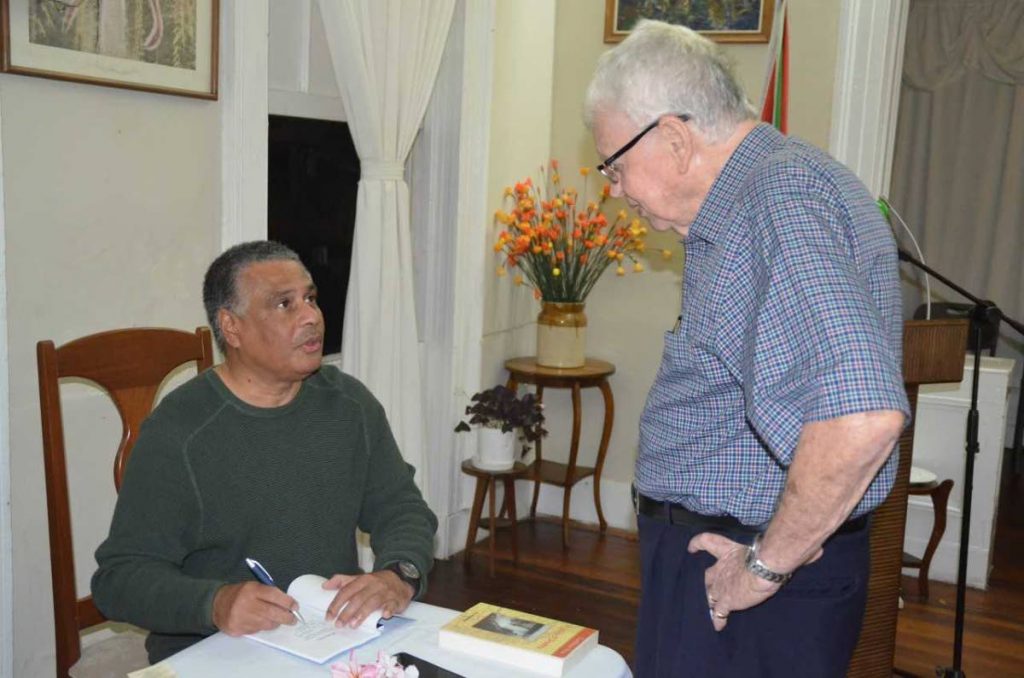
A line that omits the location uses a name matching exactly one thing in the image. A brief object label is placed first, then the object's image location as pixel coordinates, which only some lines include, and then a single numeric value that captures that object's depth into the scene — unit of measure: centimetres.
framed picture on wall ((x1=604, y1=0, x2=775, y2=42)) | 404
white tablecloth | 139
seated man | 161
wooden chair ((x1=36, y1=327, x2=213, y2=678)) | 190
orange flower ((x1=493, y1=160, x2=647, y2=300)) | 407
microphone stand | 282
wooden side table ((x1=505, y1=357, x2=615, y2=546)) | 419
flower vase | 420
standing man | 120
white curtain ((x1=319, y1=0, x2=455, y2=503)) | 335
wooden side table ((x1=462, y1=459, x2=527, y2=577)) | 391
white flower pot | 391
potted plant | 385
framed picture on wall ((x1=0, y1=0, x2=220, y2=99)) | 227
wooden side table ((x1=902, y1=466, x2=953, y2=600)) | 381
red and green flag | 341
